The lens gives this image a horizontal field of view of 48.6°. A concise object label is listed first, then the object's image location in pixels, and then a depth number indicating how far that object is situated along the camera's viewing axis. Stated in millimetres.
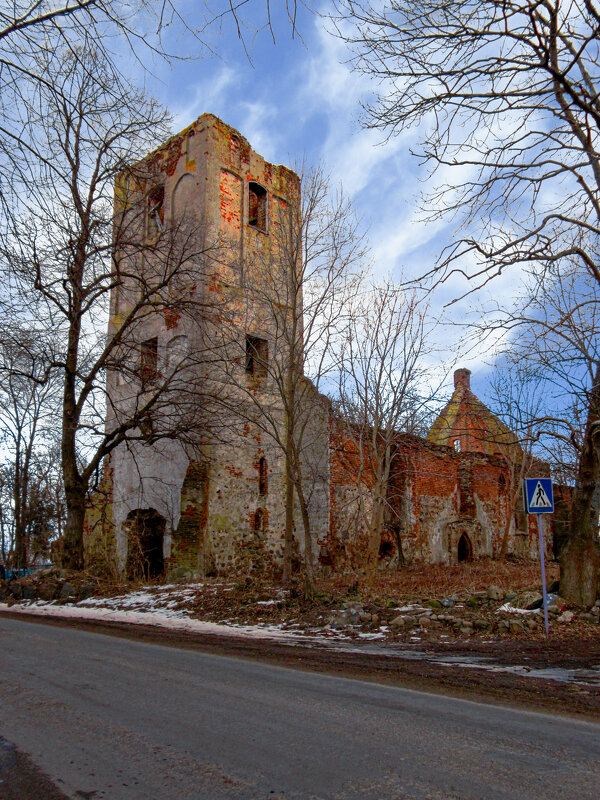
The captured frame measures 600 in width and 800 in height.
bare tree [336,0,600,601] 7195
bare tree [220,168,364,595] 13703
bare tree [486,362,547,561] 27500
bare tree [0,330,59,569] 32562
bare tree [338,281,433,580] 16922
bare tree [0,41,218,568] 14766
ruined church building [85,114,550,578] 18969
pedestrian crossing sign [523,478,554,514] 10477
